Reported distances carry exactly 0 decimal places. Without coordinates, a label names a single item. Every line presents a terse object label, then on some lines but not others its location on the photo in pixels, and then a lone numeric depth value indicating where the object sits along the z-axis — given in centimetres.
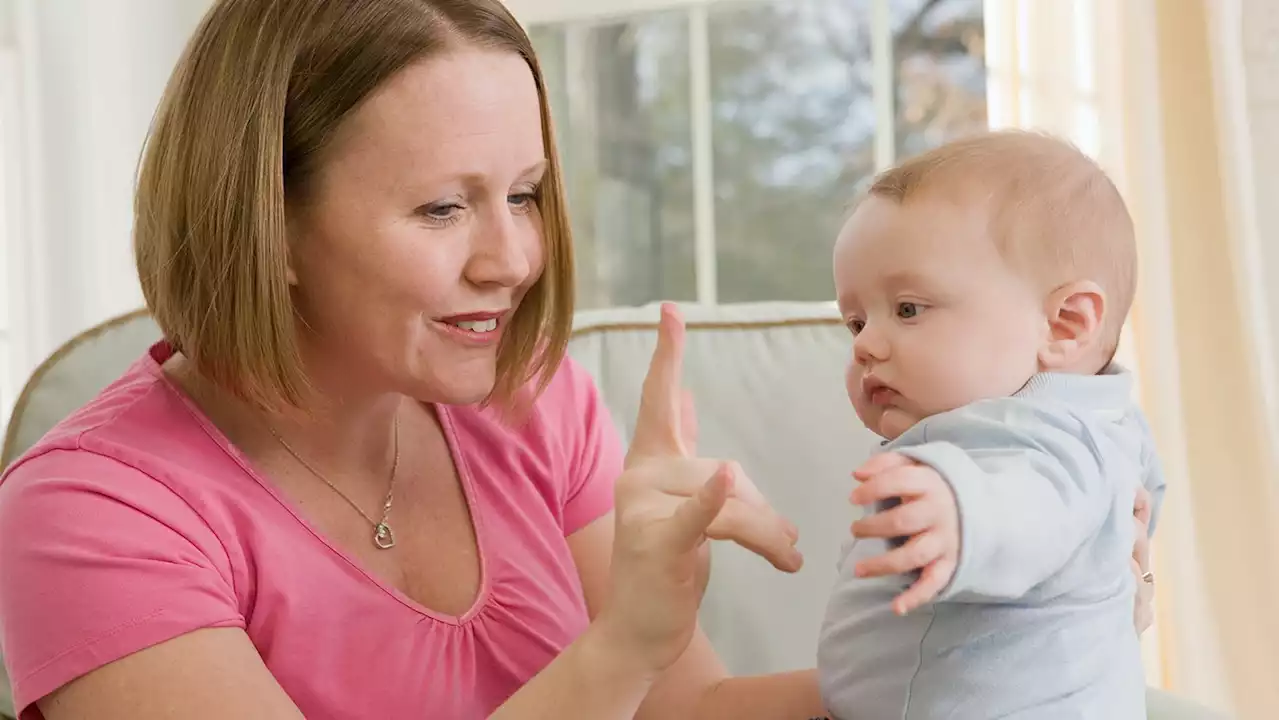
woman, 103
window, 320
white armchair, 163
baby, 95
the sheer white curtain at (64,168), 296
